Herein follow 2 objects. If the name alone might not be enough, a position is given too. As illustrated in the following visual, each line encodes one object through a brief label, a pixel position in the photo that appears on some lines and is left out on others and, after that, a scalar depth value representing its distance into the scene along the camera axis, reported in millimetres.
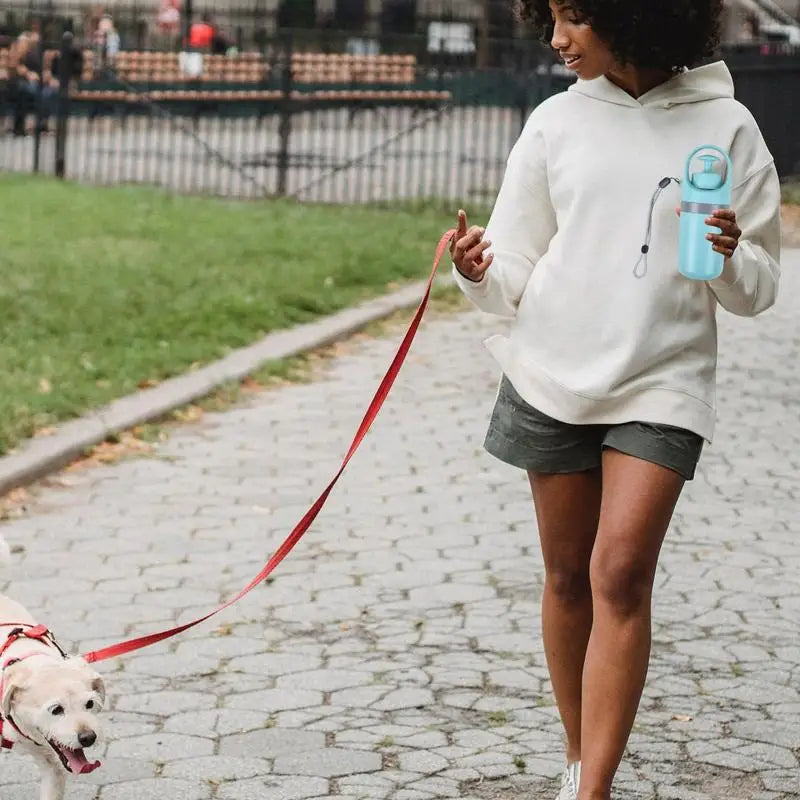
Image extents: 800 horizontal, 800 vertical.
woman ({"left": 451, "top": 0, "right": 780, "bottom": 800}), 5665
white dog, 5324
